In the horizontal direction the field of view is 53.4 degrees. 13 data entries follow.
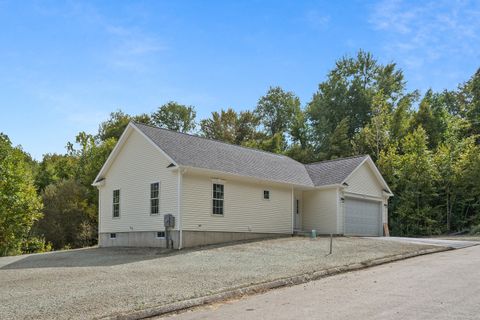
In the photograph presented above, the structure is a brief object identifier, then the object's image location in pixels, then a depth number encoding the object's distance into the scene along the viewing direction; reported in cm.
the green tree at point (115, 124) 4864
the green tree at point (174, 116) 5700
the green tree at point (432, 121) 4056
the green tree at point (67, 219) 3428
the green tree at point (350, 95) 4815
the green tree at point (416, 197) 2998
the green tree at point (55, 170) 4466
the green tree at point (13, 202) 2588
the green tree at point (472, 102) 4544
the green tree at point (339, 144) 4288
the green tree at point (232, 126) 5566
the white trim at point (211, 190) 1998
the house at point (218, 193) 1948
